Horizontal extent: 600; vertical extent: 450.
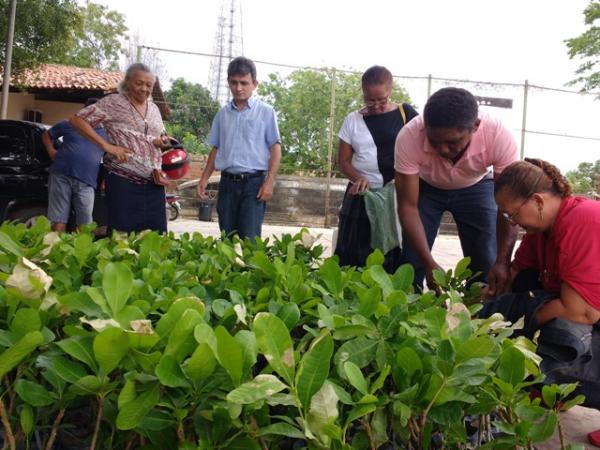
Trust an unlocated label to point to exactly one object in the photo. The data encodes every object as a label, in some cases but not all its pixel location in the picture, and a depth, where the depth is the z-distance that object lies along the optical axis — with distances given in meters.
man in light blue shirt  4.28
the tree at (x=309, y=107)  14.04
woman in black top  4.02
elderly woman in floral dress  4.03
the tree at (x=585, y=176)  15.51
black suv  7.10
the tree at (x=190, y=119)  13.40
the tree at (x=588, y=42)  18.05
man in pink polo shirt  2.71
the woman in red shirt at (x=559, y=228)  2.08
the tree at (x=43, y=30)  12.43
